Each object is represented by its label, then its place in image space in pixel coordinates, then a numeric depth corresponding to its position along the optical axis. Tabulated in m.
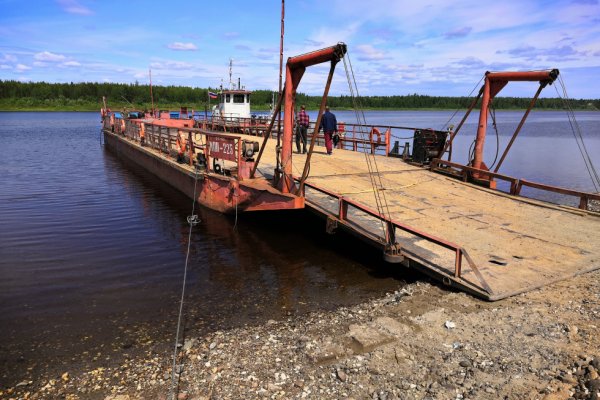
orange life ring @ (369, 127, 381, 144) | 15.63
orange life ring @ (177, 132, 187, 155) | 13.54
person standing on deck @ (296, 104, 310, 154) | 14.49
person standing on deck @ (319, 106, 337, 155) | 14.55
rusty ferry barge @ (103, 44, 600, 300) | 6.34
